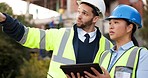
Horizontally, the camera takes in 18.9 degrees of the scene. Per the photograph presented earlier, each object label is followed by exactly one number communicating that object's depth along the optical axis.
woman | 2.93
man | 3.35
